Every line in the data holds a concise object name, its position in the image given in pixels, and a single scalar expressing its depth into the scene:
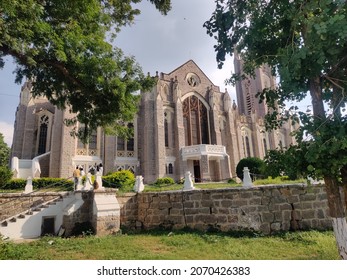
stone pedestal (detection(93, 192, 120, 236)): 10.01
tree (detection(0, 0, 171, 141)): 5.90
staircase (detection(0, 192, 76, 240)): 9.98
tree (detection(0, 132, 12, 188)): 31.70
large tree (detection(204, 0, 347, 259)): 3.62
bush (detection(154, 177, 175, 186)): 21.37
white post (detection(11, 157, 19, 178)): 18.73
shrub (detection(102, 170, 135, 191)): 16.39
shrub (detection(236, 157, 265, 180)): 21.63
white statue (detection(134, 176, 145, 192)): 12.56
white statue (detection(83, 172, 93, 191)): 11.60
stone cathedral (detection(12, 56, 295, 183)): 22.03
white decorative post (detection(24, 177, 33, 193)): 12.10
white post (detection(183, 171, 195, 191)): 10.96
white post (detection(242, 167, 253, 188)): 9.59
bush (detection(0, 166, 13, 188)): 14.36
